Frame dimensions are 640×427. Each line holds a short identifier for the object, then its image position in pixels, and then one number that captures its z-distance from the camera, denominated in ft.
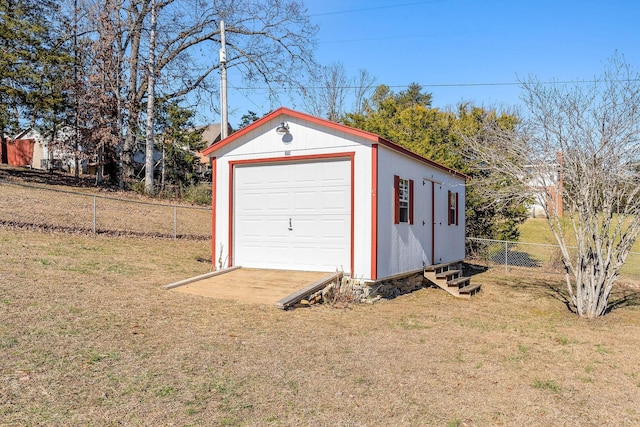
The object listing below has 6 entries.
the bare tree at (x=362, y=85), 103.19
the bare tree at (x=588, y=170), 23.61
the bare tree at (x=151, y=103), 62.69
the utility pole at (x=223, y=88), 42.34
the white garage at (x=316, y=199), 26.78
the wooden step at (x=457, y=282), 31.63
